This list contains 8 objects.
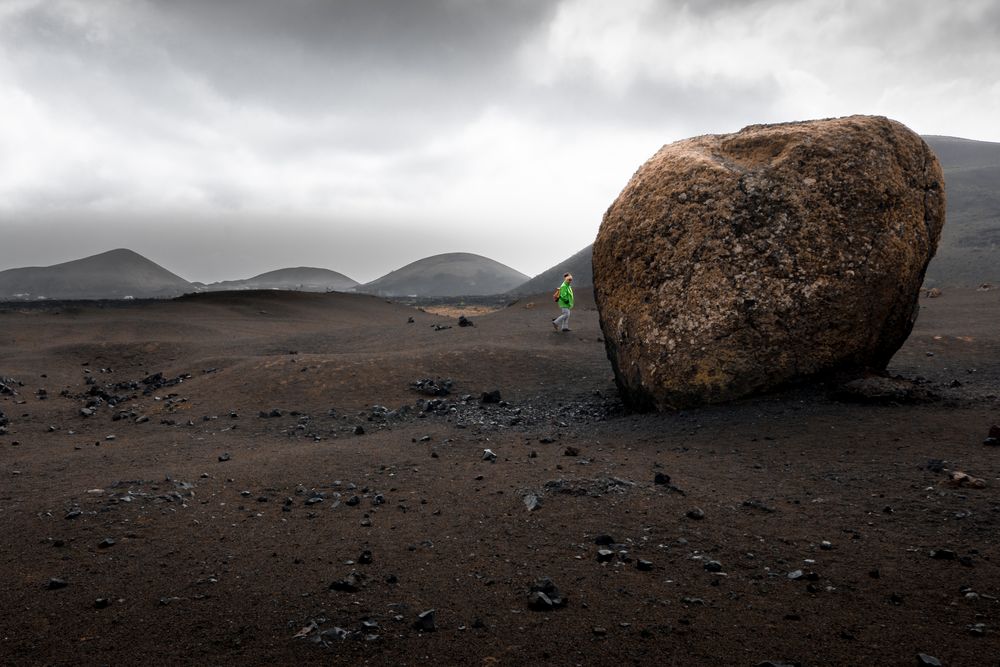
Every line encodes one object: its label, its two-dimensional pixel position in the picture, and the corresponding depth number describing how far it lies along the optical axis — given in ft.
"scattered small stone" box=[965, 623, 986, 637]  10.01
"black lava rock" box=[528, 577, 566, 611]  11.62
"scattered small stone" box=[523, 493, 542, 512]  16.90
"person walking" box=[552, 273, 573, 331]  56.04
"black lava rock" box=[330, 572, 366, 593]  12.63
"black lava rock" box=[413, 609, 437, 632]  11.07
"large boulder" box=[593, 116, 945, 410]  25.46
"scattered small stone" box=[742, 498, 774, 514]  16.08
